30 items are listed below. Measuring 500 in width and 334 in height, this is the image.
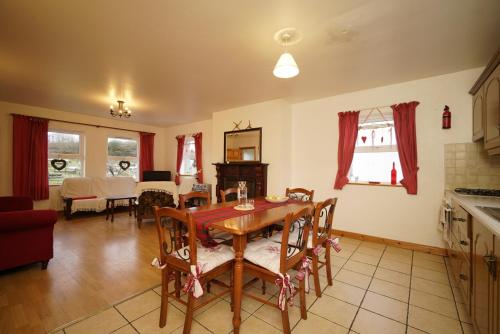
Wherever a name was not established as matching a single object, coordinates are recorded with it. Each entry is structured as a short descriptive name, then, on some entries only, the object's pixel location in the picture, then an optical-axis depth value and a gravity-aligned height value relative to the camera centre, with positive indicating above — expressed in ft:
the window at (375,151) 10.81 +0.87
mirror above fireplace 13.76 +1.41
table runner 5.15 -1.31
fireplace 13.20 -0.58
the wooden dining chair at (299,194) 8.92 -1.18
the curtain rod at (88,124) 15.73 +3.38
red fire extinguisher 8.98 +2.07
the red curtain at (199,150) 19.22 +1.48
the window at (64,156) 16.26 +0.77
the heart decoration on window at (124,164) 19.80 +0.16
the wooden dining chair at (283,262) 4.52 -2.18
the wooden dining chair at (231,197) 13.42 -1.90
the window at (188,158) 20.71 +0.83
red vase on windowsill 10.45 -0.41
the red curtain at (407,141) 9.68 +1.21
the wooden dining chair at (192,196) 6.84 -1.00
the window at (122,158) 19.31 +0.77
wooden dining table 4.69 -1.37
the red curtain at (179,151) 20.80 +1.51
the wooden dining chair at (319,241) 5.46 -2.15
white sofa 14.70 -1.93
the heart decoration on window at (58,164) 16.24 +0.15
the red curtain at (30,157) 14.29 +0.60
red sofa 6.93 -2.42
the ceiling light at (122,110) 12.76 +3.45
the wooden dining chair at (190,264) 4.39 -2.19
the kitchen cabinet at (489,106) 6.33 +2.02
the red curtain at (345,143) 11.25 +1.28
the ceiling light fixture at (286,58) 5.64 +2.85
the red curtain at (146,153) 20.80 +1.30
